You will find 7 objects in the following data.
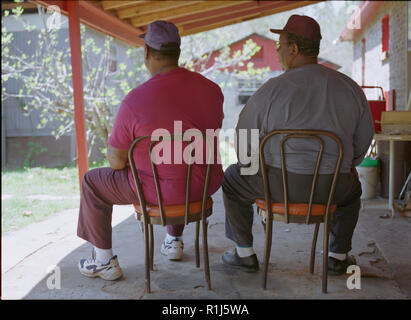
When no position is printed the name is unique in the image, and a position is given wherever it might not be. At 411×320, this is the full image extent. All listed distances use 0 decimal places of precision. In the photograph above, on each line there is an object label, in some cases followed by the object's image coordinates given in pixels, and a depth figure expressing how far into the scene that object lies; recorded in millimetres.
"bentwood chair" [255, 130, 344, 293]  2387
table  3796
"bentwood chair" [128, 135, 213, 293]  2402
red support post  4344
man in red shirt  2400
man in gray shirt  2453
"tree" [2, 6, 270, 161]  8906
